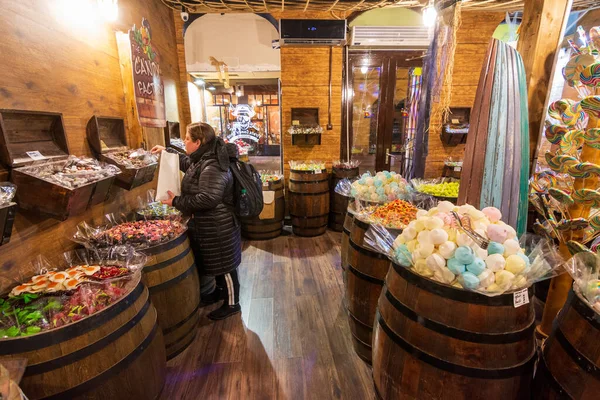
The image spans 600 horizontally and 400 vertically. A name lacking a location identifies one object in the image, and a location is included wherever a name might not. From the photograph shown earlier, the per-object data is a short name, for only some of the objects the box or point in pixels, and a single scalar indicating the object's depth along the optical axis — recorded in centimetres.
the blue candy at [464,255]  103
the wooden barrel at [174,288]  180
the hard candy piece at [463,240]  110
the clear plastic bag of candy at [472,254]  102
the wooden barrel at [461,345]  99
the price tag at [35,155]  147
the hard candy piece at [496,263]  103
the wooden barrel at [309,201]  407
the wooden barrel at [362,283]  178
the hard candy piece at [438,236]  110
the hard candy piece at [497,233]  112
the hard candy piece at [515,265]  103
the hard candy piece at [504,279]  100
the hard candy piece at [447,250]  108
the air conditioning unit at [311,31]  407
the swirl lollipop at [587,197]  133
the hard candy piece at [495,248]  107
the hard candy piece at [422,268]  109
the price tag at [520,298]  100
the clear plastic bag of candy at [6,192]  112
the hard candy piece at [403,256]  115
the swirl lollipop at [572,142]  141
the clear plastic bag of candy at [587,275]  88
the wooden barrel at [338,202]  435
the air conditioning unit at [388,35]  418
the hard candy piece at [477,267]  101
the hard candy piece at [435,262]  105
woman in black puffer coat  215
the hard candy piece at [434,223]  118
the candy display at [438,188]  300
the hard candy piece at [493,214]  128
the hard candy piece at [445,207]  134
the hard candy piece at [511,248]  108
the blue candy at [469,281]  99
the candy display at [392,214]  190
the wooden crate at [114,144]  196
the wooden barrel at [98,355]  104
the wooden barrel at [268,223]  414
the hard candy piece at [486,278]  100
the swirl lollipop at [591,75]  127
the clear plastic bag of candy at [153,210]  229
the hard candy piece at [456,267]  104
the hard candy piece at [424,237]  114
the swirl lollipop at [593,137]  130
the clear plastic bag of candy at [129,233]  179
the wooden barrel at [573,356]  81
